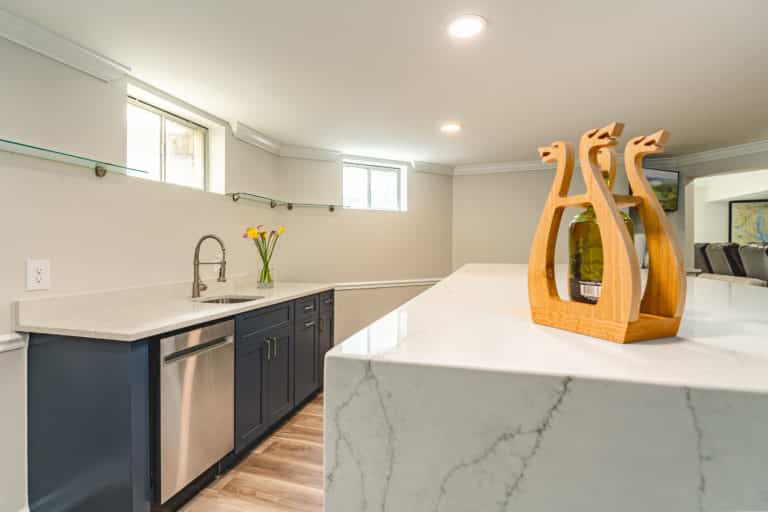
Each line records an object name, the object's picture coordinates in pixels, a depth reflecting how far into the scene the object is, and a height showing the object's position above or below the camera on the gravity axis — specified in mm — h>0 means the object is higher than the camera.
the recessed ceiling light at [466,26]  1709 +1046
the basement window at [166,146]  2475 +764
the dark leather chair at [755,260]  4109 -31
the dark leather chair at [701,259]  5117 -29
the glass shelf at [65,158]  1640 +449
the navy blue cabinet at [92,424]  1601 -737
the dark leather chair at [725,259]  4477 -24
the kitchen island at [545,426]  403 -195
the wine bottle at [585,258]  696 -3
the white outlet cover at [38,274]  1771 -99
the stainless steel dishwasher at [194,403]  1762 -742
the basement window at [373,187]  4457 +811
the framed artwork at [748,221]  7855 +742
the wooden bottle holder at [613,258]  585 -2
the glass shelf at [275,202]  3191 +508
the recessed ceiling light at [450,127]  3222 +1094
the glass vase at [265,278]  3238 -200
